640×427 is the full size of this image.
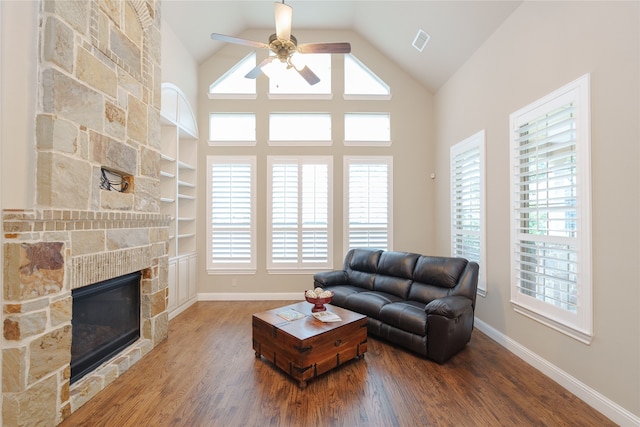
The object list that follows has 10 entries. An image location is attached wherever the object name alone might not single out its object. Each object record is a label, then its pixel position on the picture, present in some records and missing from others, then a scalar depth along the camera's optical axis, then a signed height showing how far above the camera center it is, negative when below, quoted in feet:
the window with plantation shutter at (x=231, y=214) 16.46 +0.04
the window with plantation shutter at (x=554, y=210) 7.48 +0.14
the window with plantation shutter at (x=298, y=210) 16.53 +0.28
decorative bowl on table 9.63 -2.80
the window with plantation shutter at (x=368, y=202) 16.69 +0.76
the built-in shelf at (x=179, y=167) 13.51 +2.48
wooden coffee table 8.04 -3.85
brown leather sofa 9.40 -3.28
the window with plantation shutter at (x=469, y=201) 12.02 +0.63
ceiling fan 8.38 +5.46
